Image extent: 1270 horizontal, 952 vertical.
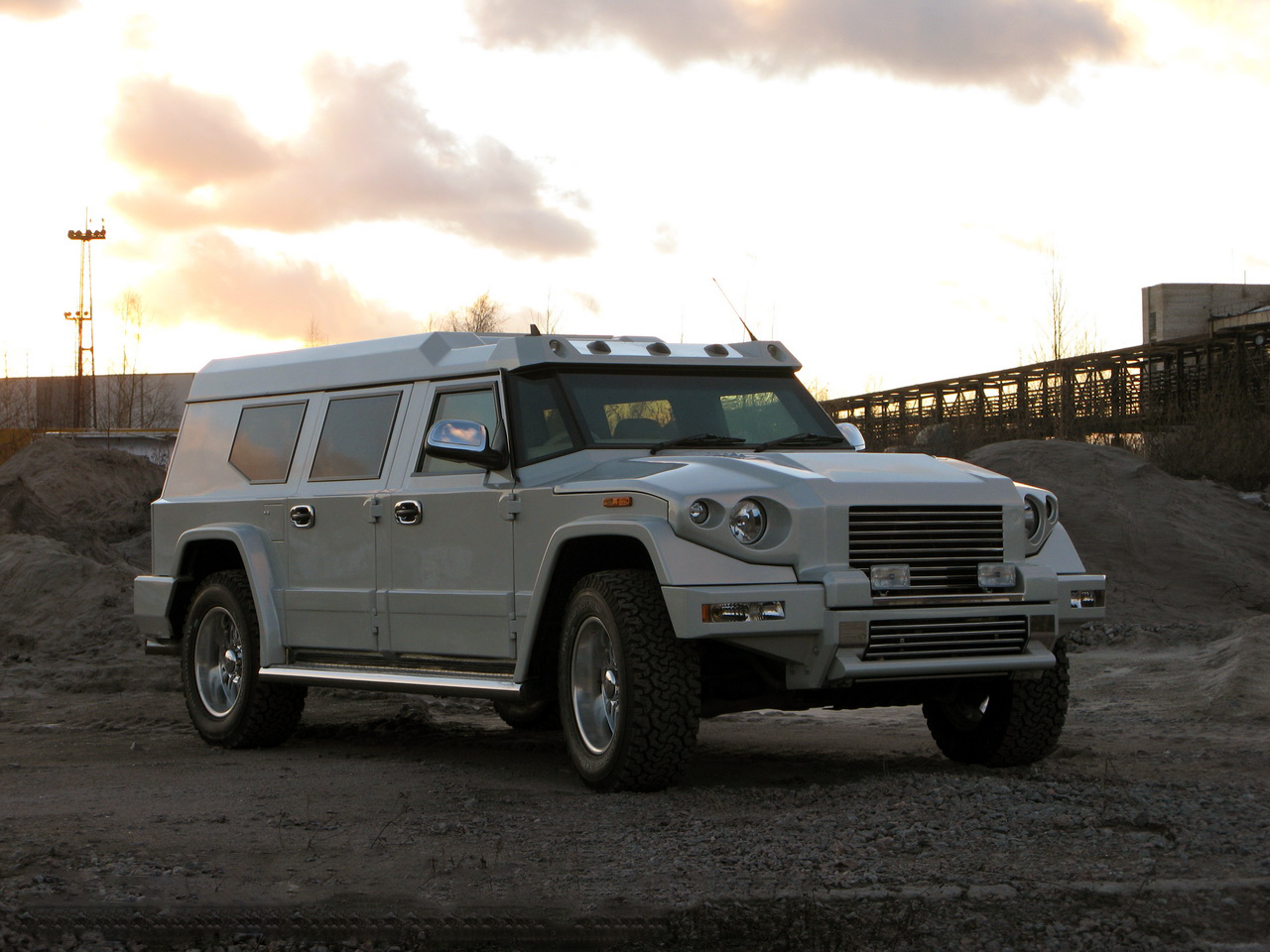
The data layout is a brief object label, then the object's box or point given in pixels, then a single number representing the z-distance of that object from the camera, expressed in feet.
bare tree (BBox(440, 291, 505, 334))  105.09
